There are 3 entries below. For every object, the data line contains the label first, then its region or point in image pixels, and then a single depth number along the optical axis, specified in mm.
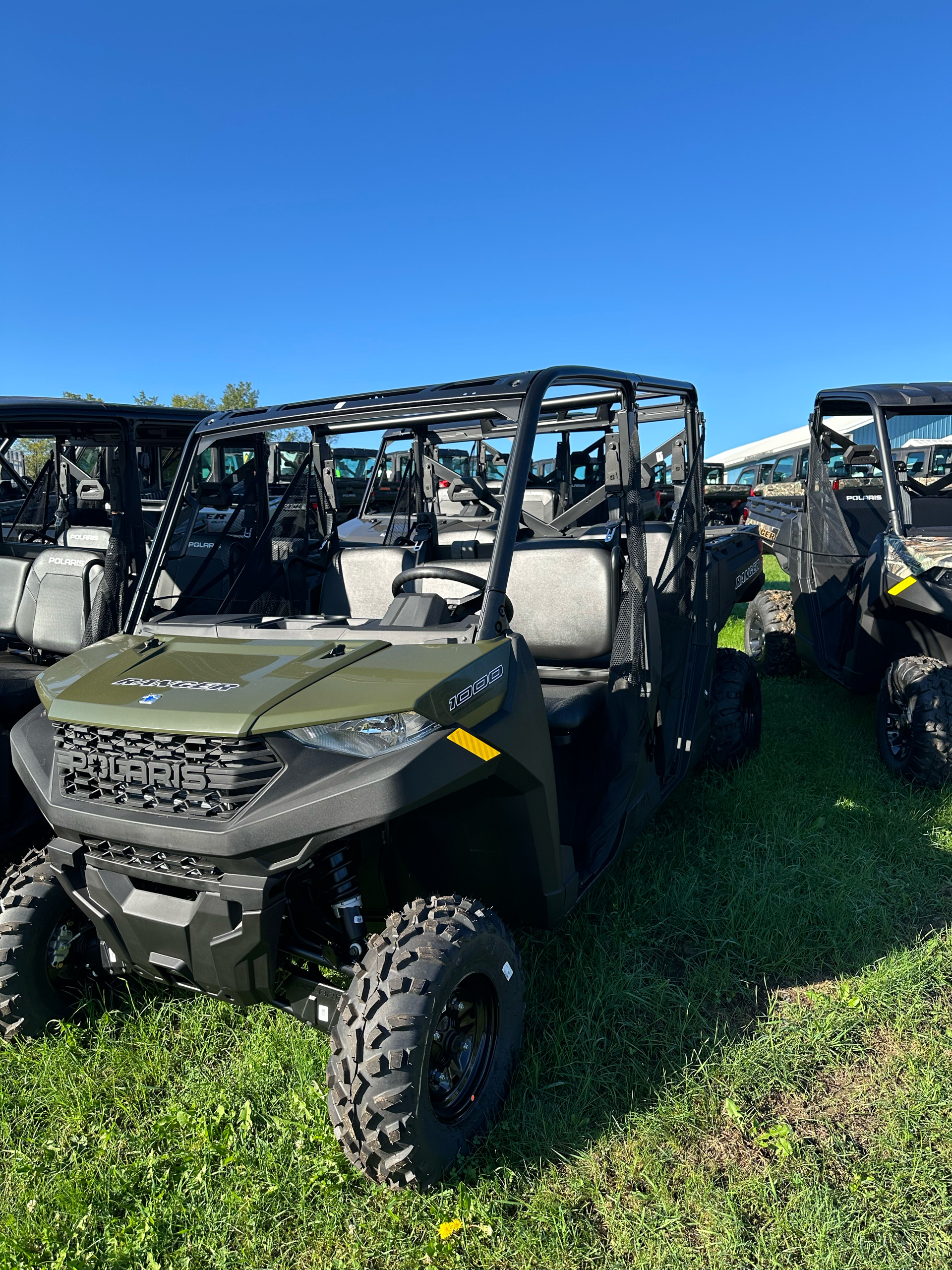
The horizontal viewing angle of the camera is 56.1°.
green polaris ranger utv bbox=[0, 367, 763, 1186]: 2213
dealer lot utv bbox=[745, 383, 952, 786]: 4934
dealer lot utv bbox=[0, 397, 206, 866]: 4488
